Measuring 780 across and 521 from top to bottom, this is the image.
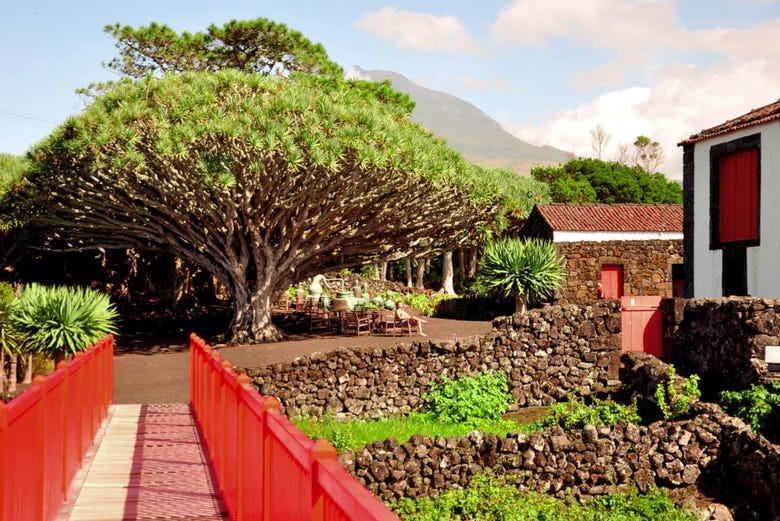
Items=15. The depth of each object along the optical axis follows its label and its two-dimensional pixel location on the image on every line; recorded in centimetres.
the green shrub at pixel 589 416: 1797
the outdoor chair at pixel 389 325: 2794
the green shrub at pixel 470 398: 2014
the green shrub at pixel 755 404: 1622
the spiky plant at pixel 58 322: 1916
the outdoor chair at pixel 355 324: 2816
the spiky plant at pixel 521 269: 3231
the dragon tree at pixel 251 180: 2319
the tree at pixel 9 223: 2878
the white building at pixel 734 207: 2414
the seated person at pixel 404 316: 2812
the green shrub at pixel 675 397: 1698
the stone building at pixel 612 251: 3672
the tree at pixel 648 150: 10200
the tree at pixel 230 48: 4250
